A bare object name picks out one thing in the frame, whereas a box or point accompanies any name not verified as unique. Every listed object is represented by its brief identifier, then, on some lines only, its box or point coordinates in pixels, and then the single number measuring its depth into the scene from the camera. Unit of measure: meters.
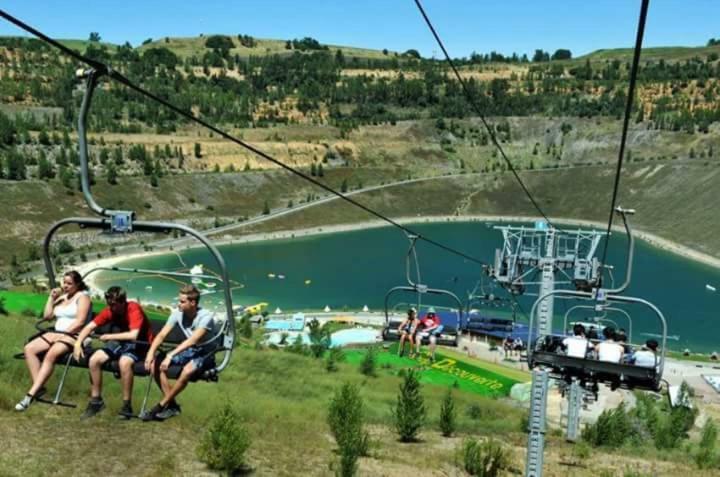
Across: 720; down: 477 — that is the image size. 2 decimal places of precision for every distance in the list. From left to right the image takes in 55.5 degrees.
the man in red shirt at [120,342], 7.58
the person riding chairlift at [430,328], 17.19
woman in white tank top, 7.58
